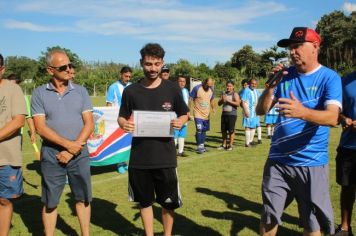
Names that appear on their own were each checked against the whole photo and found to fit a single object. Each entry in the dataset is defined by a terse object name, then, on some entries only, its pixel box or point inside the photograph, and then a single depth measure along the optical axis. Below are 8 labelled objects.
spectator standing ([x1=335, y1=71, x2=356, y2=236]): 4.57
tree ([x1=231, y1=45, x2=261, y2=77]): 70.51
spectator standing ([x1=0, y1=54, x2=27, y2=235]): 4.29
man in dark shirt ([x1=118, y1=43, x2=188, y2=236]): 4.22
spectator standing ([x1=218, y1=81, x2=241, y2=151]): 11.93
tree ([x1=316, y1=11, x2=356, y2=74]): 63.06
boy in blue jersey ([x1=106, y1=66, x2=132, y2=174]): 8.71
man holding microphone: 3.35
